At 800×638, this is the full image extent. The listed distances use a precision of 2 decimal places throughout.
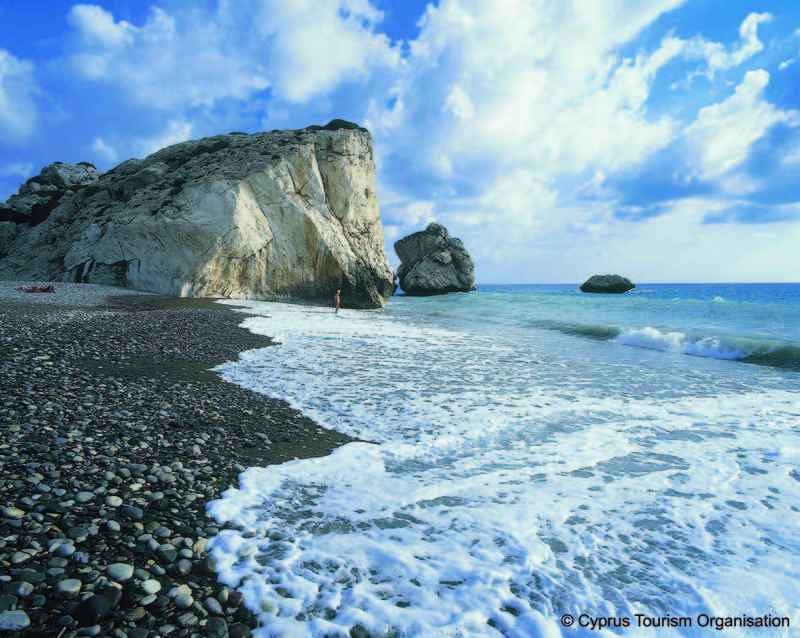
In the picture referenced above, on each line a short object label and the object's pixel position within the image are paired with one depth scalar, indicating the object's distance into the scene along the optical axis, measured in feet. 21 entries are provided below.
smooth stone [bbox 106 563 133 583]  8.02
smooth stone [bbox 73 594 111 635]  6.98
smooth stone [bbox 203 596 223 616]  7.76
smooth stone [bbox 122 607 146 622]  7.17
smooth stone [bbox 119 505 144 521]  10.01
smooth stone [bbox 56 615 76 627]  6.87
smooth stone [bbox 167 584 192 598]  7.95
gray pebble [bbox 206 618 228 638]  7.28
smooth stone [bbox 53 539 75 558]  8.39
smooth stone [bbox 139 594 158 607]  7.55
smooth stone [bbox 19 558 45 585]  7.58
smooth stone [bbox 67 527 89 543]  8.89
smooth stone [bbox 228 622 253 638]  7.36
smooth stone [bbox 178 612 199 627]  7.36
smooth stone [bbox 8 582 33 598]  7.27
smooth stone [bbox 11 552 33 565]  7.99
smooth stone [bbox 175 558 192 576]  8.55
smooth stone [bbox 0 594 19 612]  6.96
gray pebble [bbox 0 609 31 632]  6.68
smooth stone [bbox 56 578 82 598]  7.43
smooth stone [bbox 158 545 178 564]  8.85
